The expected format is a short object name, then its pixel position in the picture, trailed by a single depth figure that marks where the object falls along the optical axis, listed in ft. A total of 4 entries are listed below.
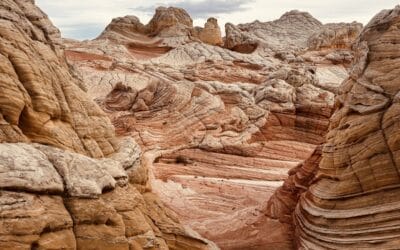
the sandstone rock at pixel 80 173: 27.22
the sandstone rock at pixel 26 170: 24.57
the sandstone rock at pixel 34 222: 23.43
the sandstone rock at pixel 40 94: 30.06
